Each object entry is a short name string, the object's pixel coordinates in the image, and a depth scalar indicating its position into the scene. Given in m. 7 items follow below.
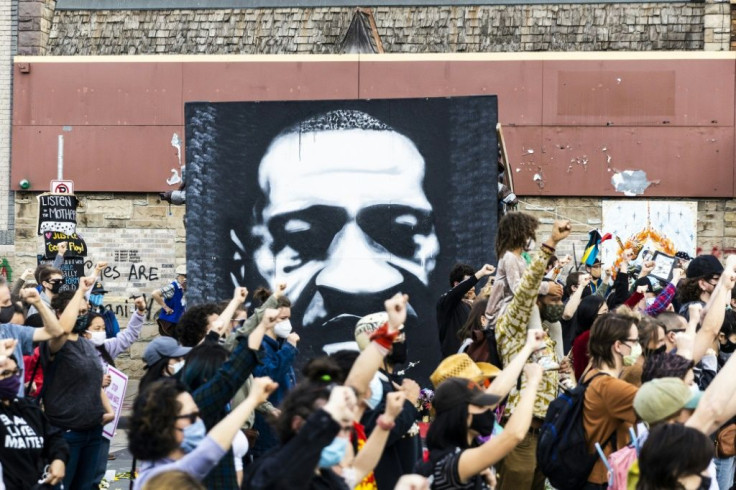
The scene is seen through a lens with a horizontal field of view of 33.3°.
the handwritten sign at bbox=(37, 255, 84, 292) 13.05
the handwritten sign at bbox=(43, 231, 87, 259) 13.98
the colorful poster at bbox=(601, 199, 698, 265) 17.52
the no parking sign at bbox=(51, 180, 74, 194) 15.84
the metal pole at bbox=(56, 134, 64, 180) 18.67
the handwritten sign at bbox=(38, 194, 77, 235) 14.30
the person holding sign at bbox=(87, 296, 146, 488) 9.60
